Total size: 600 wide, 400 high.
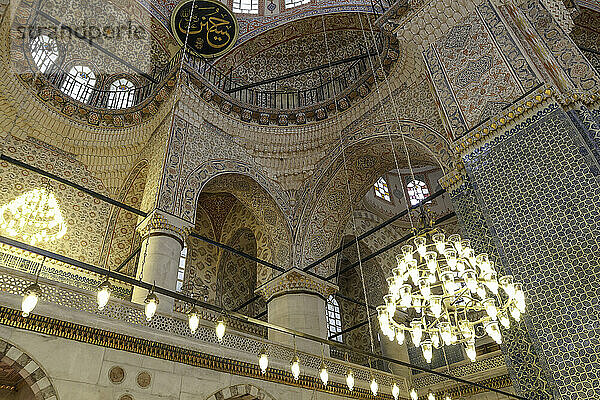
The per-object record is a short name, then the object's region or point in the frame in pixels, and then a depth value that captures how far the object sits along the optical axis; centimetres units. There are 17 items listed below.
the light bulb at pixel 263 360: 409
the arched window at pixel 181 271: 904
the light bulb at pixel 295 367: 405
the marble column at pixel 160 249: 625
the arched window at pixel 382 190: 1322
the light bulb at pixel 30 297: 294
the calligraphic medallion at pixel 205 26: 980
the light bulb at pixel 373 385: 469
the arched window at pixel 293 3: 1118
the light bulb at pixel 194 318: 364
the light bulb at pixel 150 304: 330
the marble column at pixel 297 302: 774
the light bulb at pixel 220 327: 374
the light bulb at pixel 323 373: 431
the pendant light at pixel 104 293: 320
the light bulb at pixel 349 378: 474
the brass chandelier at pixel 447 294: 402
